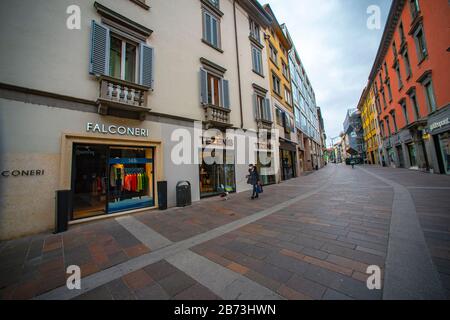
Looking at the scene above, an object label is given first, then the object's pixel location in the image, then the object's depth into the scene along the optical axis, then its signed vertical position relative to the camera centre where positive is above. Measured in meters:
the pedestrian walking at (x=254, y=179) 8.05 -0.36
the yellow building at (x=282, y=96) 15.25 +7.07
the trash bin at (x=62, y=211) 4.46 -0.76
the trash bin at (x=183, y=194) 6.91 -0.75
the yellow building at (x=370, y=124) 32.79 +8.70
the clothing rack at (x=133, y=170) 6.43 +0.27
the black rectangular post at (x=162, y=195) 6.52 -0.72
